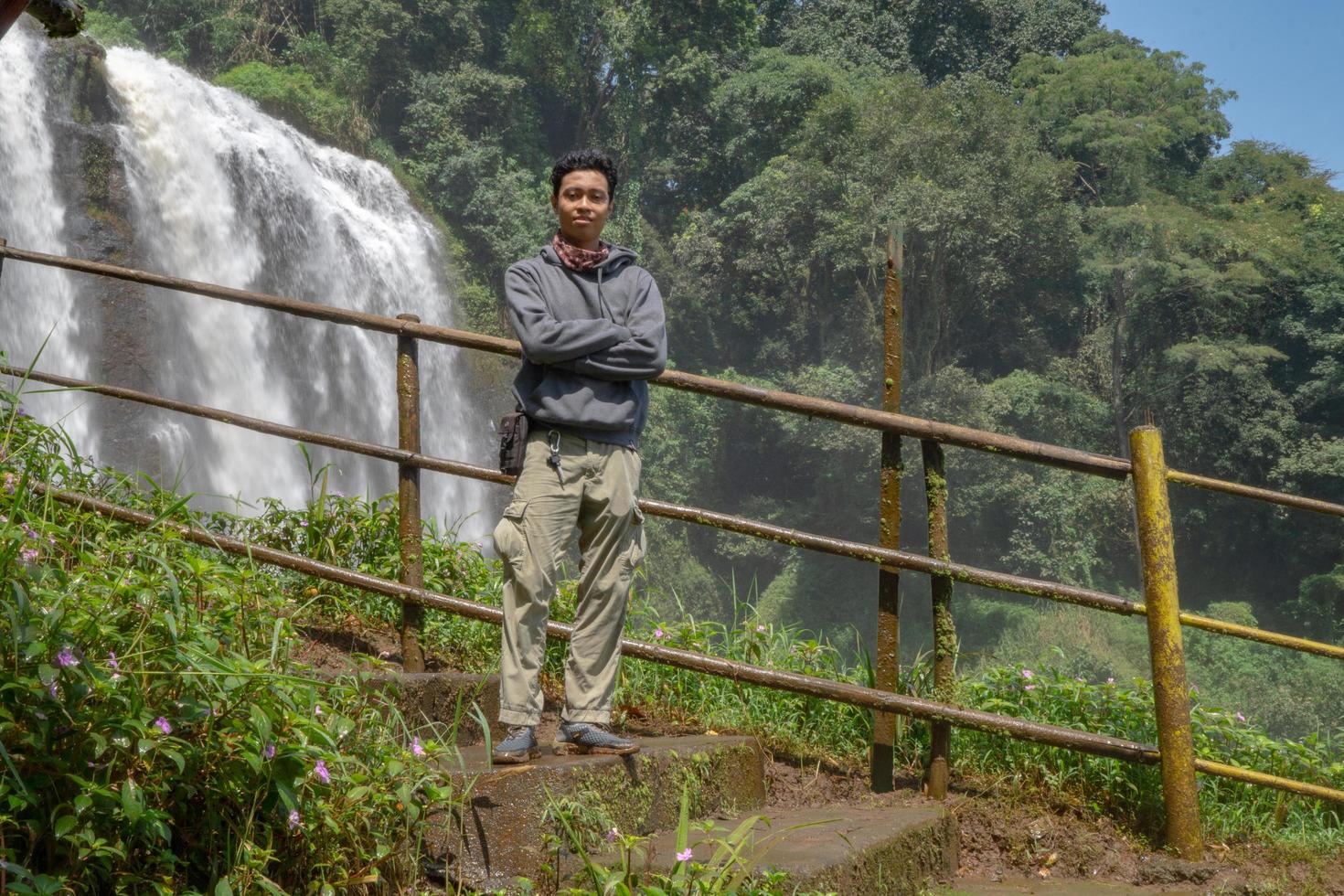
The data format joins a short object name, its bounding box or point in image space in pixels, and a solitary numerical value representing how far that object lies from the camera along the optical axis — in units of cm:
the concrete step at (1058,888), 276
